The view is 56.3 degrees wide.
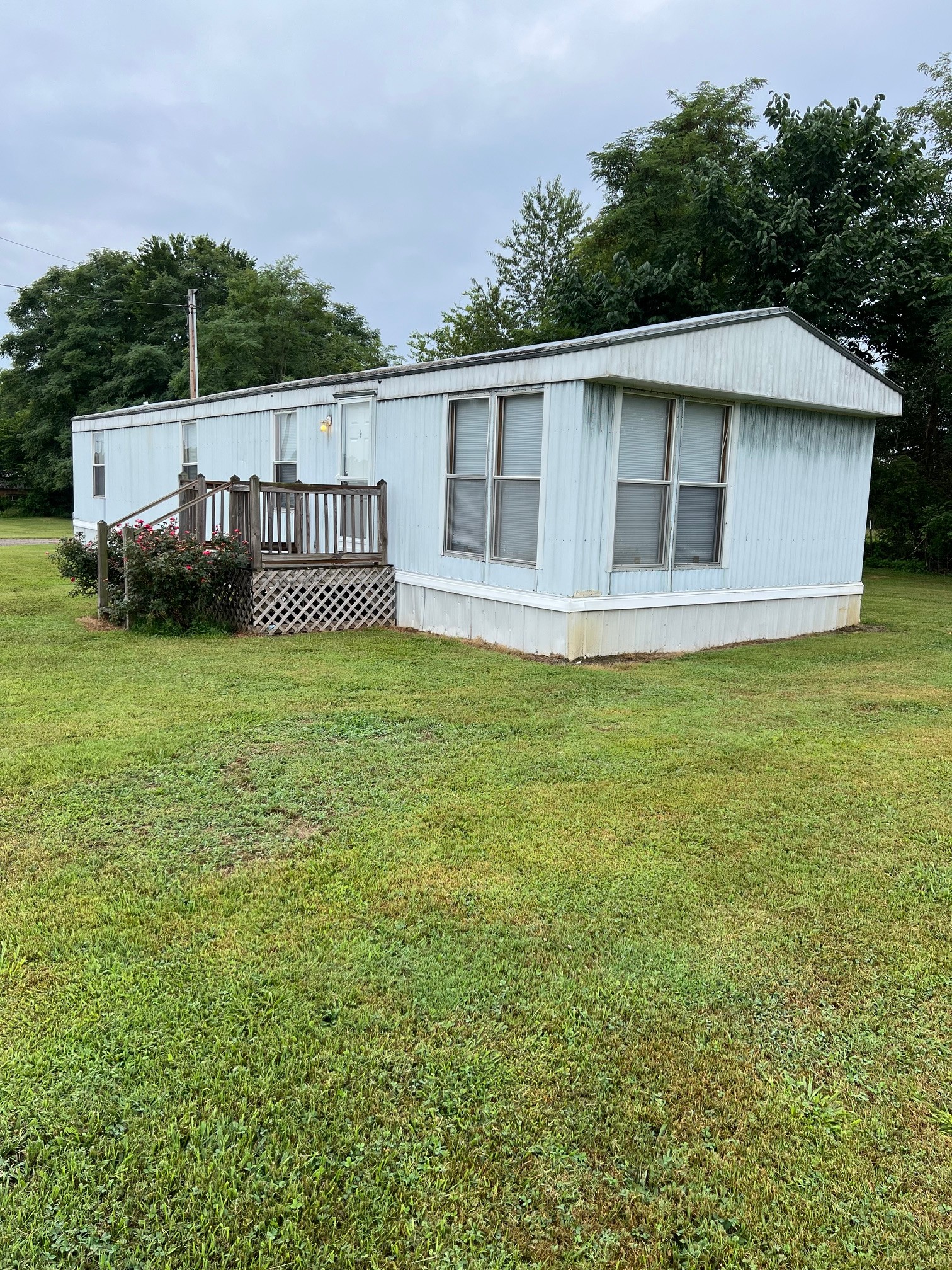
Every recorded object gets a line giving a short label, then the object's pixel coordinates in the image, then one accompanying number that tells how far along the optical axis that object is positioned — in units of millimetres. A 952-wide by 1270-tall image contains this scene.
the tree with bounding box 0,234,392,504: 32906
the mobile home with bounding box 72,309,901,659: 7339
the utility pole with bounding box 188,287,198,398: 24953
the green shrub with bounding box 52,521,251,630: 8219
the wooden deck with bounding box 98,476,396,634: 8578
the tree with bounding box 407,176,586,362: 36750
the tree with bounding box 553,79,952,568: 17984
